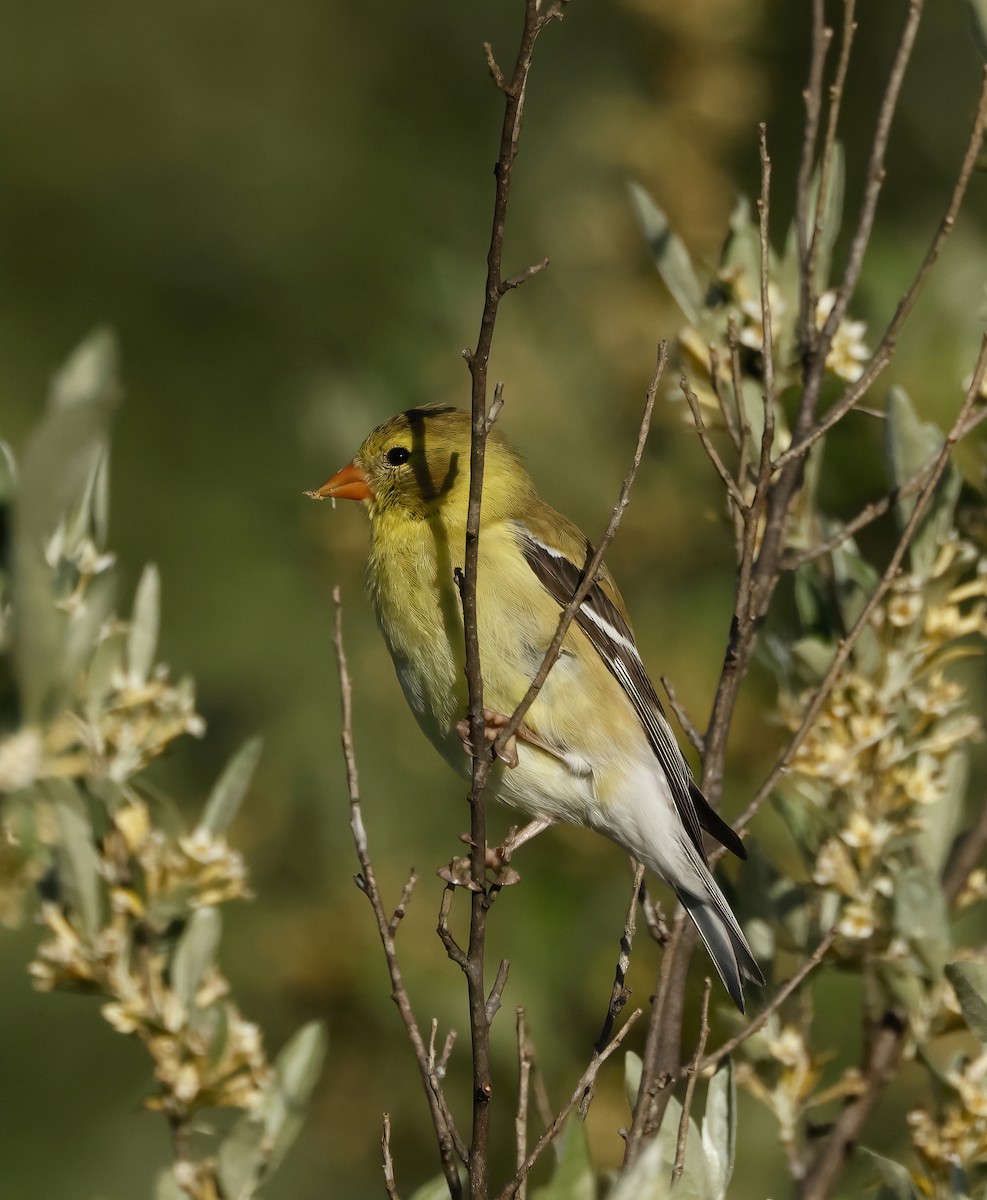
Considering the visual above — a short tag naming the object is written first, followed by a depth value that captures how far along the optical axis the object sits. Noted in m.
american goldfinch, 6.61
